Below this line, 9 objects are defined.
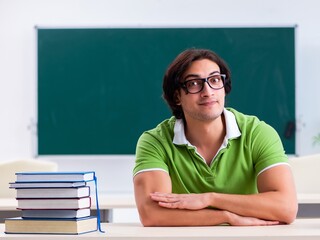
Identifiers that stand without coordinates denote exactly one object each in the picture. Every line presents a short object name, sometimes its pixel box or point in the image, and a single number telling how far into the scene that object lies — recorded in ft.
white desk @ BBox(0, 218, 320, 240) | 7.48
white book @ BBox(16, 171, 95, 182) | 8.01
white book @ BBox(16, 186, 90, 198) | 7.95
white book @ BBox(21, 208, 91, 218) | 7.95
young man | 9.11
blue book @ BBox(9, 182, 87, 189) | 7.96
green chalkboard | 20.85
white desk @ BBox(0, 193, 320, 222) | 12.59
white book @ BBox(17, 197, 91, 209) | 7.94
